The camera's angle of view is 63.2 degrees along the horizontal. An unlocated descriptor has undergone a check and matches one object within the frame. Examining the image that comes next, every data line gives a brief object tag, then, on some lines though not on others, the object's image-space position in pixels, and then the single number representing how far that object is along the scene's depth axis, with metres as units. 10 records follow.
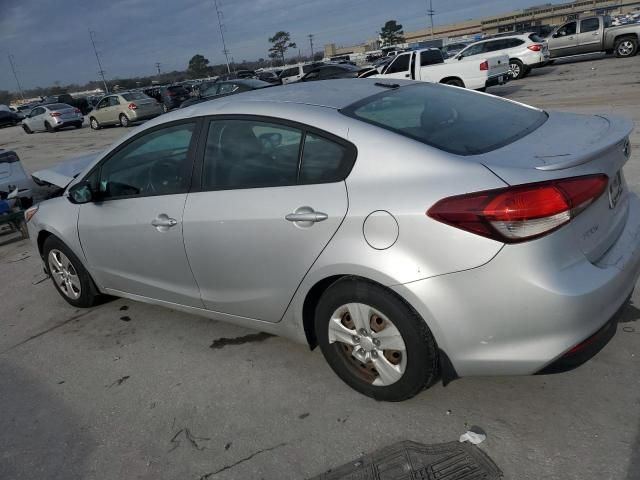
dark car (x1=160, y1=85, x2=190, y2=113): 28.27
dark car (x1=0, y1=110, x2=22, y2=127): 38.19
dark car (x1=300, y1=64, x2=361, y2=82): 19.54
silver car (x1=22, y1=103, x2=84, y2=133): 26.53
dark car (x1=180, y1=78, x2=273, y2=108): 17.31
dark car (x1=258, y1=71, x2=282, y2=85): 29.98
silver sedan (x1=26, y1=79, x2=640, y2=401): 2.17
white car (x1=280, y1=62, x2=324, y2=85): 31.82
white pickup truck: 15.41
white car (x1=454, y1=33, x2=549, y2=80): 20.36
